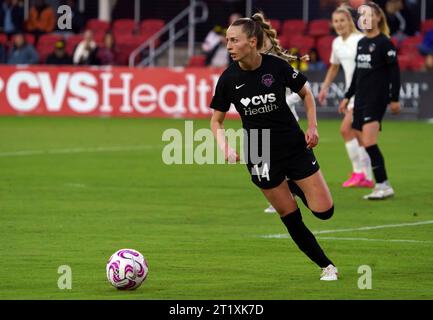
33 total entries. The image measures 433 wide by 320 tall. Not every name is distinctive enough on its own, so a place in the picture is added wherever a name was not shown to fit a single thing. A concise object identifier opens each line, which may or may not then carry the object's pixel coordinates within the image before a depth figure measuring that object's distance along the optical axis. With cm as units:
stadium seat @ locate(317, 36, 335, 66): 3394
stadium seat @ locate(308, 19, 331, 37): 3528
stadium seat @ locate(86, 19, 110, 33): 3691
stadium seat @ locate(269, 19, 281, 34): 3569
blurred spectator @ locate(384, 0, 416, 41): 3362
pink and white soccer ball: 974
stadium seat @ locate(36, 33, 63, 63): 3566
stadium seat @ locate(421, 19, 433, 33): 3480
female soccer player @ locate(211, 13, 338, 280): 1025
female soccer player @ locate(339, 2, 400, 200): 1627
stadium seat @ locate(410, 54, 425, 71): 3188
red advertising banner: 3114
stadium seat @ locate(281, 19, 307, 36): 3572
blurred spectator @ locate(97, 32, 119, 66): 3356
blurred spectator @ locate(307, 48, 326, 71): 3186
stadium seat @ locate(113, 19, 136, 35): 3722
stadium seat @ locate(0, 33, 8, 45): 3549
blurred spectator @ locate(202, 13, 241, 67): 3353
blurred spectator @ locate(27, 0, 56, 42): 3616
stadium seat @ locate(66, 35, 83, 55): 3538
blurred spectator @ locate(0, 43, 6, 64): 3425
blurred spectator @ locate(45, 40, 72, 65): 3278
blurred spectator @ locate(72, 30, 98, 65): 3262
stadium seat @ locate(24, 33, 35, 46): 3563
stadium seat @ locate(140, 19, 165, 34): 3688
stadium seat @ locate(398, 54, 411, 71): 3228
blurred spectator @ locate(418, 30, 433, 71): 3222
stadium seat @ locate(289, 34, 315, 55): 3453
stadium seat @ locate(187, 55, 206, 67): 3409
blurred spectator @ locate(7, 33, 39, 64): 3350
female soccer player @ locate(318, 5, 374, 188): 1755
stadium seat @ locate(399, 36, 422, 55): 3322
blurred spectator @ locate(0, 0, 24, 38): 3616
